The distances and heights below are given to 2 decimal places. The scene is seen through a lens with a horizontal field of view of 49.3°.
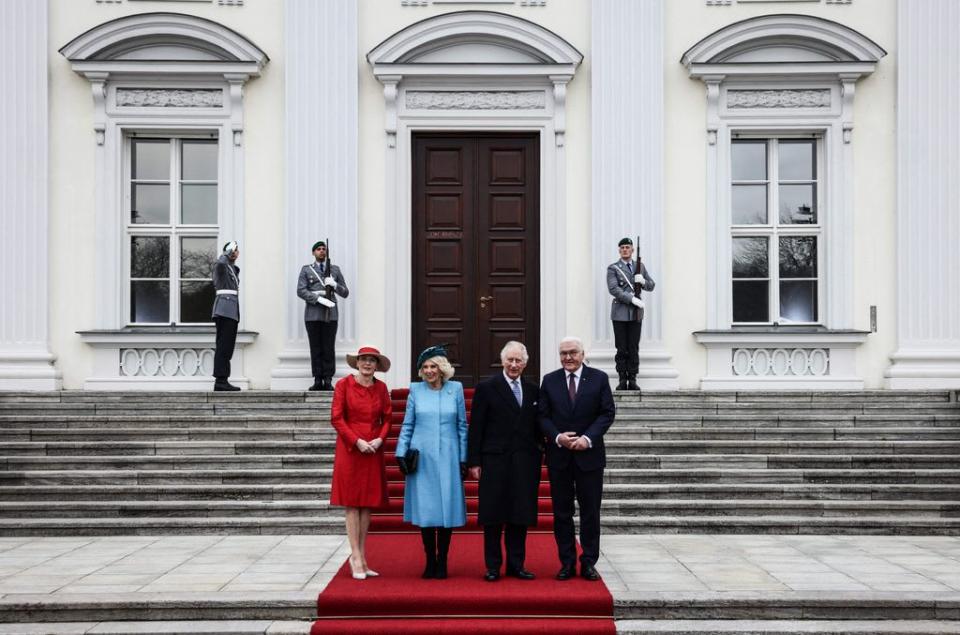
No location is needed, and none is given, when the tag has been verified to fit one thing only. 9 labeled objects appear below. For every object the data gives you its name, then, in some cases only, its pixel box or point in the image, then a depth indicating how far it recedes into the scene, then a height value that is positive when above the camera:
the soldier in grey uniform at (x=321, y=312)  12.69 -0.05
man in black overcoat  7.77 -1.12
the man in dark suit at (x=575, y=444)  7.85 -1.01
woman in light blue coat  7.74 -1.08
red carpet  7.03 -2.07
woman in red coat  7.84 -1.05
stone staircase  10.21 -1.63
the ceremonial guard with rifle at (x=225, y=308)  12.50 -0.01
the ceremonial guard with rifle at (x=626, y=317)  12.65 -0.10
